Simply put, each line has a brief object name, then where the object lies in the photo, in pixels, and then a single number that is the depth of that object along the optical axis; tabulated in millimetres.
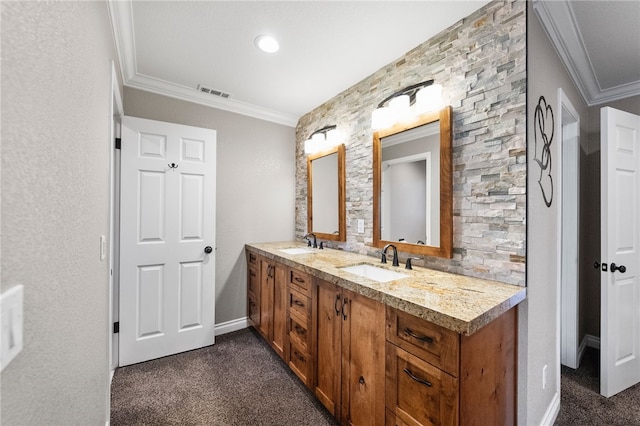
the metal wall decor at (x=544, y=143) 1498
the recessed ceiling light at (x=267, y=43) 1909
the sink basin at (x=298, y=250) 2575
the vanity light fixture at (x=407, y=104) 1779
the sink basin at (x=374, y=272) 1795
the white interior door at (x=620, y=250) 1958
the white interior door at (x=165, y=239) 2293
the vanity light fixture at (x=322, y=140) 2740
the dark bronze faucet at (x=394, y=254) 1945
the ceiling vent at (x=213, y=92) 2637
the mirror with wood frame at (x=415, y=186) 1721
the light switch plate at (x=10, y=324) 450
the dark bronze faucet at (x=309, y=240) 2955
